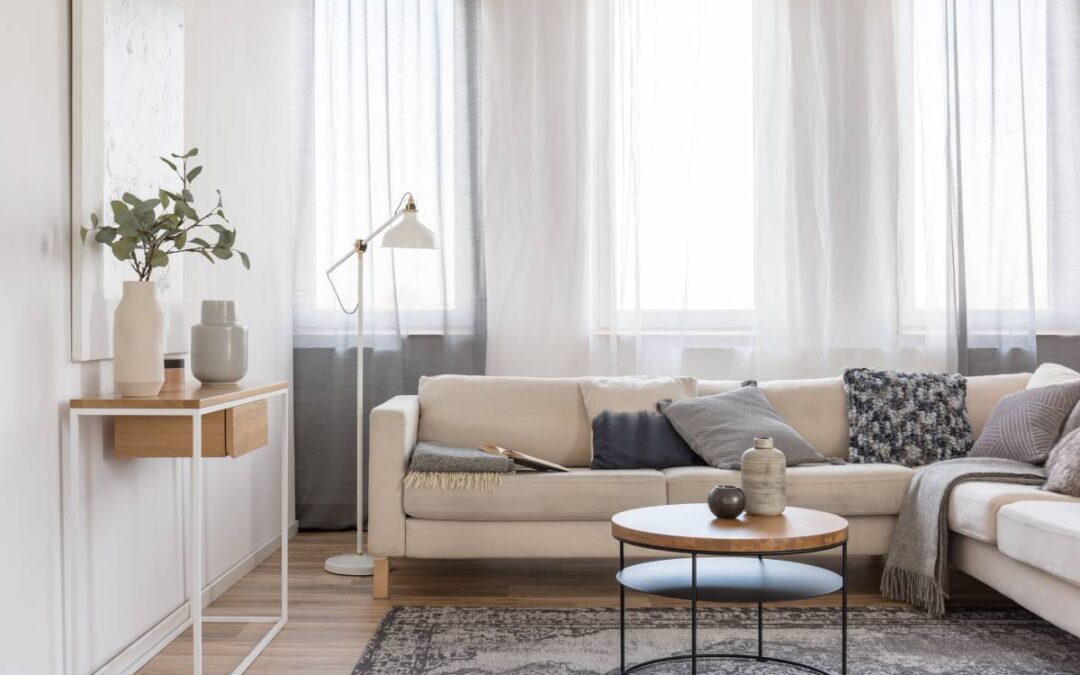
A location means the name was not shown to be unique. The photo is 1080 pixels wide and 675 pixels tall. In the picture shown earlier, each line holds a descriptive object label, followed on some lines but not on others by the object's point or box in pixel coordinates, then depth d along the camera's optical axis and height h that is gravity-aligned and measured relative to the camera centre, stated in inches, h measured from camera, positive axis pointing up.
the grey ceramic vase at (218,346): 111.7 +1.2
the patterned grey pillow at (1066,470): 122.2 -16.0
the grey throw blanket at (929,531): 128.3 -24.9
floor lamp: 151.2 +16.9
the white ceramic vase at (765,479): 104.0 -14.0
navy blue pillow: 146.3 -14.1
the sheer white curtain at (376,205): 181.9 +28.1
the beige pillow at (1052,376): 148.0 -4.7
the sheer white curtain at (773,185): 180.7 +30.7
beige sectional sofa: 114.4 -19.6
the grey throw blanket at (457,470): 135.5 -16.5
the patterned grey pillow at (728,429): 143.7 -12.1
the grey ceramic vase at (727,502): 102.3 -16.1
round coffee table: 93.1 -19.5
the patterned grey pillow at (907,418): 151.3 -11.2
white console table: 93.4 -8.2
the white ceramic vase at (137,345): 96.8 +1.3
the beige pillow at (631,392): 153.9 -6.7
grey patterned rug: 107.4 -34.9
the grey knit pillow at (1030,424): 138.5 -11.5
